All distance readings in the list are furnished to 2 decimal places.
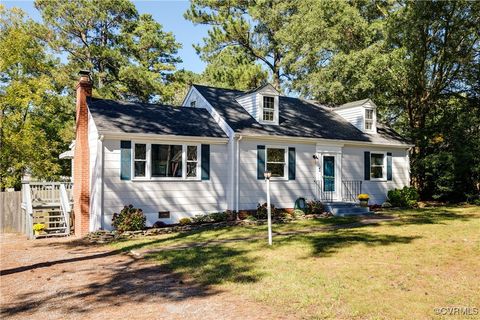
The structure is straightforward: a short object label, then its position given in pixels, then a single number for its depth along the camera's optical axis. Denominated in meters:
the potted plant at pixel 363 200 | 18.82
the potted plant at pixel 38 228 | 14.32
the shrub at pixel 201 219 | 15.50
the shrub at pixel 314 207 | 17.95
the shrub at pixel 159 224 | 14.81
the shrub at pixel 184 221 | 15.29
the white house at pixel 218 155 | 14.60
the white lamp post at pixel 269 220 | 10.53
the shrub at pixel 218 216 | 15.88
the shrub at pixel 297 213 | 17.33
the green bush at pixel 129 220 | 13.94
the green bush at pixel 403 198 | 20.67
